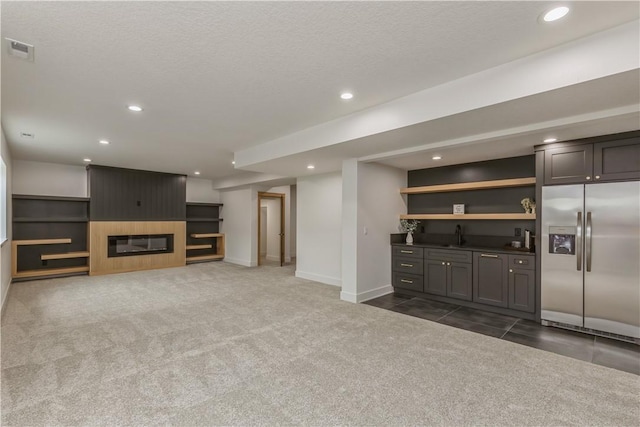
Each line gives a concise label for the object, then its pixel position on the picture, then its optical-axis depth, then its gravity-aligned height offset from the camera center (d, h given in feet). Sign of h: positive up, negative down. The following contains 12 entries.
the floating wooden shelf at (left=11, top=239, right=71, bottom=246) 21.11 -2.24
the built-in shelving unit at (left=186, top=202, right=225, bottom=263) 30.53 -2.25
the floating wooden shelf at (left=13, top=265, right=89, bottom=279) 21.11 -4.51
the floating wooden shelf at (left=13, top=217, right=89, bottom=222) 21.50 -0.65
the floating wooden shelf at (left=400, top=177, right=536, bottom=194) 14.21 +1.36
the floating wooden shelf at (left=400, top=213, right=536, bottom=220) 14.07 -0.23
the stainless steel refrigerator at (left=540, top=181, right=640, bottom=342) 10.86 -1.72
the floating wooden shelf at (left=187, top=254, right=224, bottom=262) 29.17 -4.61
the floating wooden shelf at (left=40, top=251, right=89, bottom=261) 22.39 -3.38
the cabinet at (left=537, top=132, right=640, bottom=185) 10.95 +2.01
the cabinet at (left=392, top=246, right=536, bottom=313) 13.43 -3.20
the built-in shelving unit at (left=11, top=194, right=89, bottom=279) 21.91 -1.91
